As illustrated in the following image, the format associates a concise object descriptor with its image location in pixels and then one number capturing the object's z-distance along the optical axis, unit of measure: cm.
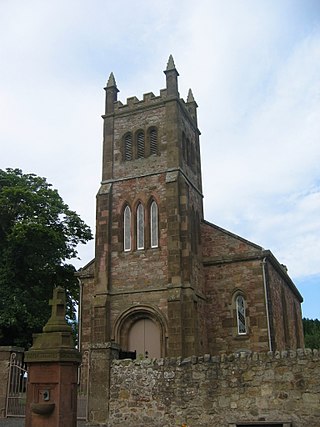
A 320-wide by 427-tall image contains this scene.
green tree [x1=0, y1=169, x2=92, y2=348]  2775
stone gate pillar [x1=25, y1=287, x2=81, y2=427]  1051
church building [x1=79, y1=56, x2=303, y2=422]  2381
